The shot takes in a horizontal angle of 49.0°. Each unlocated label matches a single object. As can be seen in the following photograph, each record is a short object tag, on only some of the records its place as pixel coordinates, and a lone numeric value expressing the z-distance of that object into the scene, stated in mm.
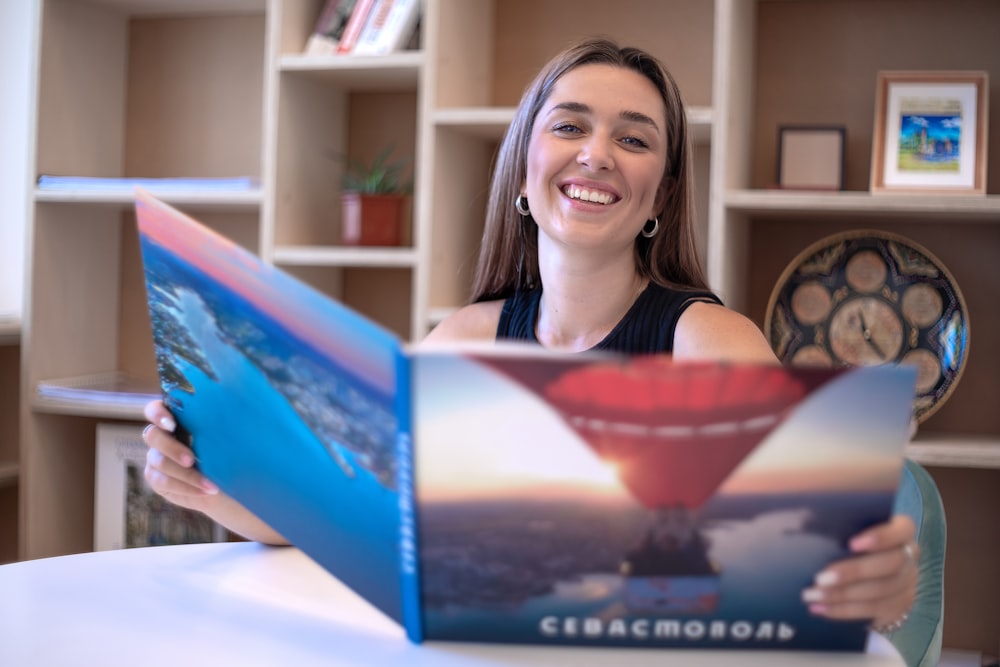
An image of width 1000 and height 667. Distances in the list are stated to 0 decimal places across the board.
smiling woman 1527
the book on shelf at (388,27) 2324
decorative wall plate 2162
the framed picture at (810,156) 2264
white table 770
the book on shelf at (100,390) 2477
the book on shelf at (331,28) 2367
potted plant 2408
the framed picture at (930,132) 2105
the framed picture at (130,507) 2592
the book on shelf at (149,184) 2422
